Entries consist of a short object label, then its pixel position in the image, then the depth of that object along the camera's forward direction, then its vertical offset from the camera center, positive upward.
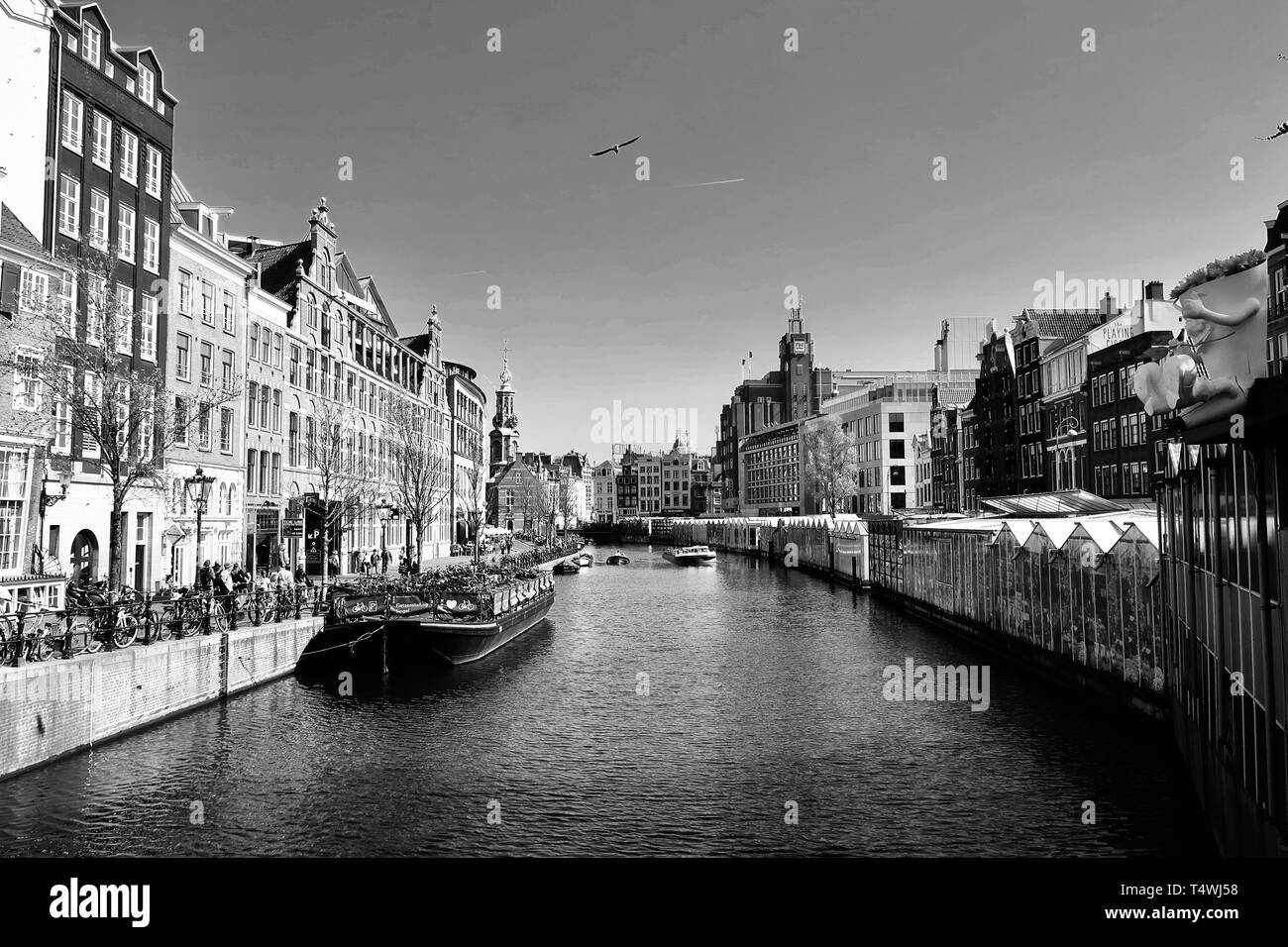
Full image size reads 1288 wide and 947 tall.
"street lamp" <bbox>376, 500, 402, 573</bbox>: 66.69 +0.32
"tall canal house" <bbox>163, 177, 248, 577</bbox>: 41.50 +7.67
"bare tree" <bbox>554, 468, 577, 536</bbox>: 176.15 +3.71
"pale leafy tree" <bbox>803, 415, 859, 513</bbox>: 127.19 +7.50
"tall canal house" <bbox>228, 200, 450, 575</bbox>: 54.88 +9.55
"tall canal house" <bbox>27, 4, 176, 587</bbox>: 32.53 +12.53
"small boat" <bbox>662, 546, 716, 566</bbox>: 110.69 -4.97
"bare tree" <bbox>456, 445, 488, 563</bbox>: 100.19 +3.59
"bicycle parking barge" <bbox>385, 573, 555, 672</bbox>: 32.91 -4.37
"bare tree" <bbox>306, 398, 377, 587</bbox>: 55.41 +3.35
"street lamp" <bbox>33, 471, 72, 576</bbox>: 29.22 +0.69
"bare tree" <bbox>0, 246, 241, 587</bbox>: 27.98 +4.70
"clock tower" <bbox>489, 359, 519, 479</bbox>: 192.38 +20.97
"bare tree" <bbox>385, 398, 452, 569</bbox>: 64.81 +4.45
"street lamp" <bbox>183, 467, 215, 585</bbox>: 41.31 +1.44
